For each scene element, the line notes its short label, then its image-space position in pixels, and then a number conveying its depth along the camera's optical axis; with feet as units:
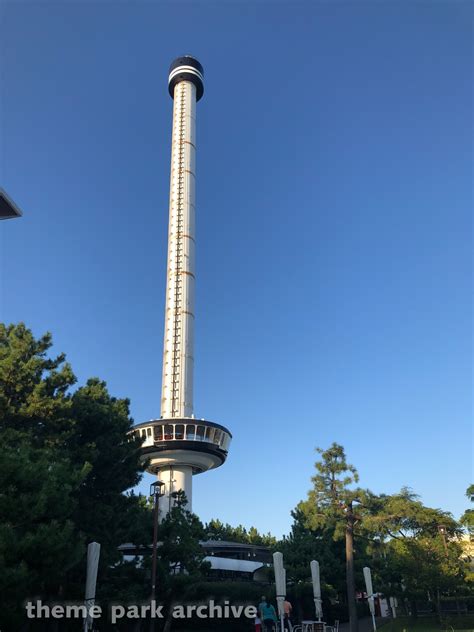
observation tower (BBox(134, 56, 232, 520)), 174.60
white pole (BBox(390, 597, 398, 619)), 134.41
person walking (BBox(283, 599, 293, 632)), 72.82
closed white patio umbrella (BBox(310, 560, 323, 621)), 76.49
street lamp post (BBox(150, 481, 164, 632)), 75.15
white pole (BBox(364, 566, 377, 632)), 88.36
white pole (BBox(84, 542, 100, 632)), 60.85
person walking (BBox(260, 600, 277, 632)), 71.56
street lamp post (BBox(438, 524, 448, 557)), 126.93
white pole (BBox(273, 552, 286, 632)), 69.47
